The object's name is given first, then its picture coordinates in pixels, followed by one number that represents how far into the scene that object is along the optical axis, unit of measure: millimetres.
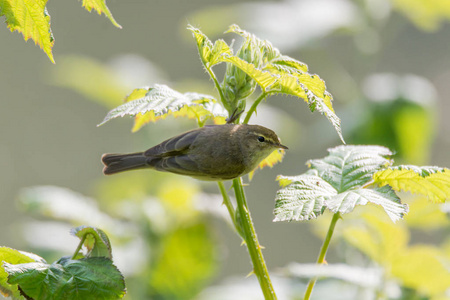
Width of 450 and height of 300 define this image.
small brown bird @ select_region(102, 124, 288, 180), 4627
